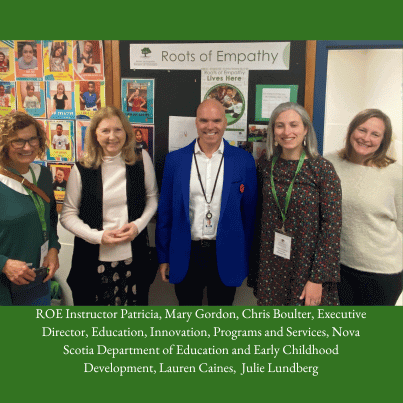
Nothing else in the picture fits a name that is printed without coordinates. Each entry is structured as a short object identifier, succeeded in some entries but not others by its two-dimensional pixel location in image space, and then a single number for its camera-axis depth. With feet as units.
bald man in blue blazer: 6.75
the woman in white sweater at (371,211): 6.51
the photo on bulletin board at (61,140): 8.79
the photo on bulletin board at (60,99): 8.60
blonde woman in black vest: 6.72
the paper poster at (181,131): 8.21
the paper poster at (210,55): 7.61
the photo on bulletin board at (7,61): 8.66
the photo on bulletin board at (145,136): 8.43
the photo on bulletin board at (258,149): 7.99
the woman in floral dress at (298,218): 6.19
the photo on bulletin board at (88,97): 8.44
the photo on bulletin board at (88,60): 8.29
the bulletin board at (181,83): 7.59
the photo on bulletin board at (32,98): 8.74
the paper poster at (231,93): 7.86
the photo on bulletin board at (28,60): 8.55
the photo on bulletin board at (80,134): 8.70
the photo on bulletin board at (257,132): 7.95
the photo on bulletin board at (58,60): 8.43
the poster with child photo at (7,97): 8.87
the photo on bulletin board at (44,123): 8.86
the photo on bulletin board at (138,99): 8.27
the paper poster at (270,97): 7.69
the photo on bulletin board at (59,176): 9.00
